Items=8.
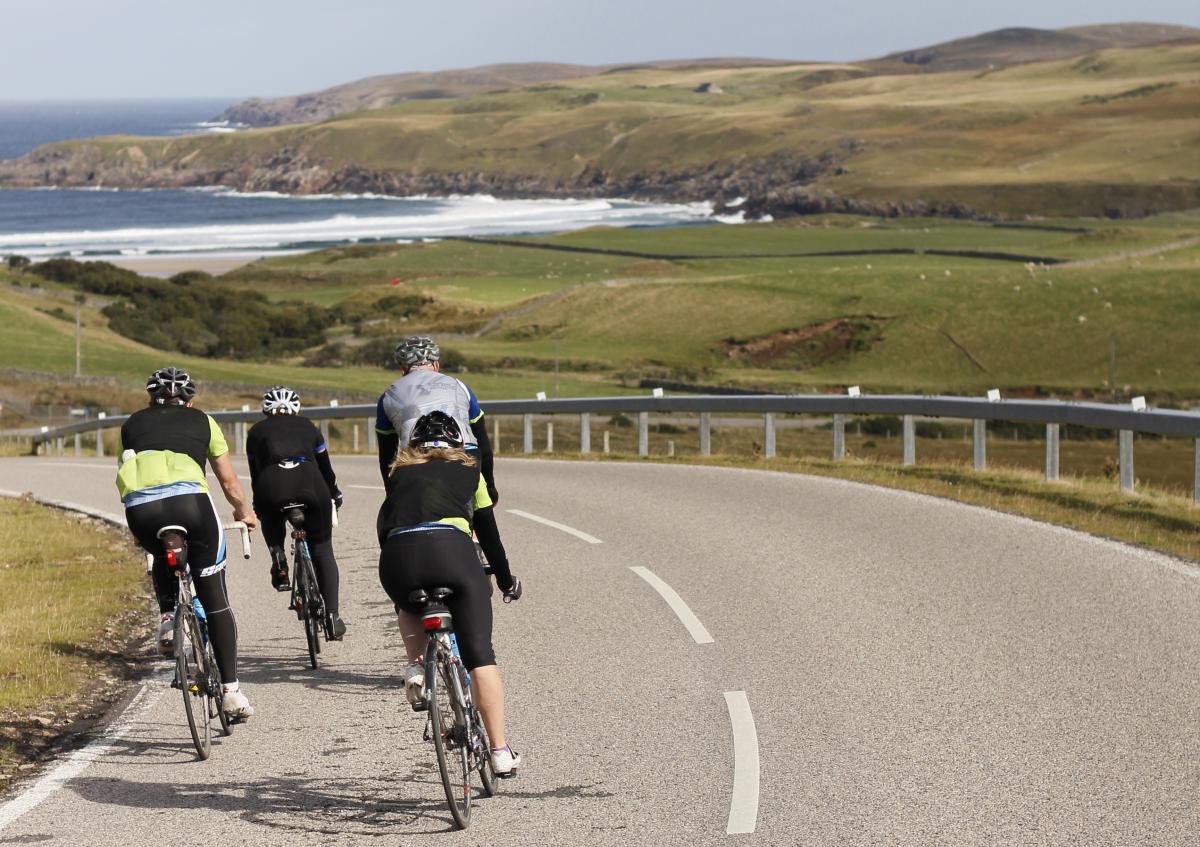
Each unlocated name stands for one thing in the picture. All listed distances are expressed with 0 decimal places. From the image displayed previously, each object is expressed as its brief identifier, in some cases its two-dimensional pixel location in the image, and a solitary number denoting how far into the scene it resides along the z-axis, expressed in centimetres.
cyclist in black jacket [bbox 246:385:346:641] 1969
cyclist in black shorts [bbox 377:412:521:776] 1230
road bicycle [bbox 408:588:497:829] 1216
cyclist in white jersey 1399
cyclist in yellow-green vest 1484
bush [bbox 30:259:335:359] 17359
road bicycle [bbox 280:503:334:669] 1920
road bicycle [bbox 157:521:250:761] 1479
